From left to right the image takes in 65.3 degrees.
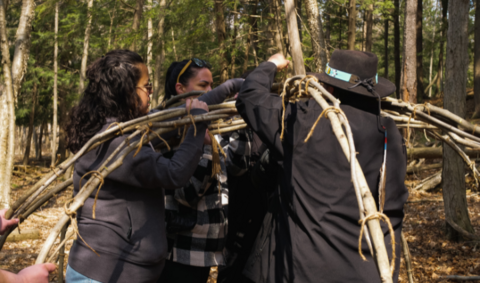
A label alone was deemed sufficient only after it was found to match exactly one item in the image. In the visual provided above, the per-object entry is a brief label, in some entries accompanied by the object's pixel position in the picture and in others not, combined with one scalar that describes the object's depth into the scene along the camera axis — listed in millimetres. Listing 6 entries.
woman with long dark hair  1875
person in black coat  1821
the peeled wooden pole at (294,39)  3580
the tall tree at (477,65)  12439
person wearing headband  2371
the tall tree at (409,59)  8070
